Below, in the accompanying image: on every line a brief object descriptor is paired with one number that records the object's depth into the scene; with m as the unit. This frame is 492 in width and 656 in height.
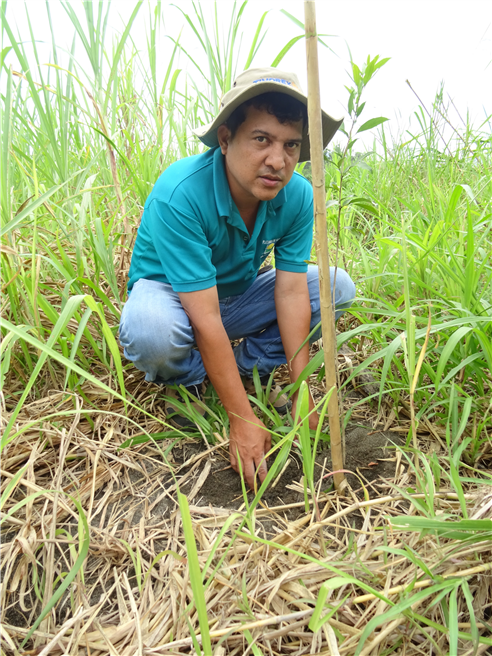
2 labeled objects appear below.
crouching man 1.17
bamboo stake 0.68
